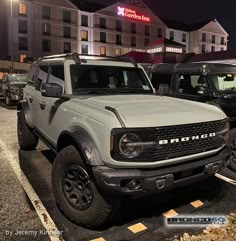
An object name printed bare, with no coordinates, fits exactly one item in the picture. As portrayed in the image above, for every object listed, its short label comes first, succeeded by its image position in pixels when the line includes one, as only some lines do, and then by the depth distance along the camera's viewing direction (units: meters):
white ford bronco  2.49
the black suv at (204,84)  4.26
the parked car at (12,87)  12.75
